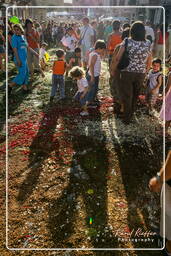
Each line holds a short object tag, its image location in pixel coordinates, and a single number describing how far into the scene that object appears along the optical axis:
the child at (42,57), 10.02
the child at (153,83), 5.64
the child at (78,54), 8.68
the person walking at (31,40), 7.94
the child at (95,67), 5.45
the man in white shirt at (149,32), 9.06
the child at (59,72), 6.36
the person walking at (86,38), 8.79
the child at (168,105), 4.51
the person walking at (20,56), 6.57
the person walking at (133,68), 4.67
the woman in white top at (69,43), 9.57
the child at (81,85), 5.35
